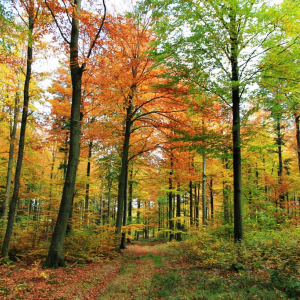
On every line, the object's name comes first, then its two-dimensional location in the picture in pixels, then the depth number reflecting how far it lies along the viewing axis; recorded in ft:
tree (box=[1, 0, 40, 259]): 27.04
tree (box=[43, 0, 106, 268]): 23.94
